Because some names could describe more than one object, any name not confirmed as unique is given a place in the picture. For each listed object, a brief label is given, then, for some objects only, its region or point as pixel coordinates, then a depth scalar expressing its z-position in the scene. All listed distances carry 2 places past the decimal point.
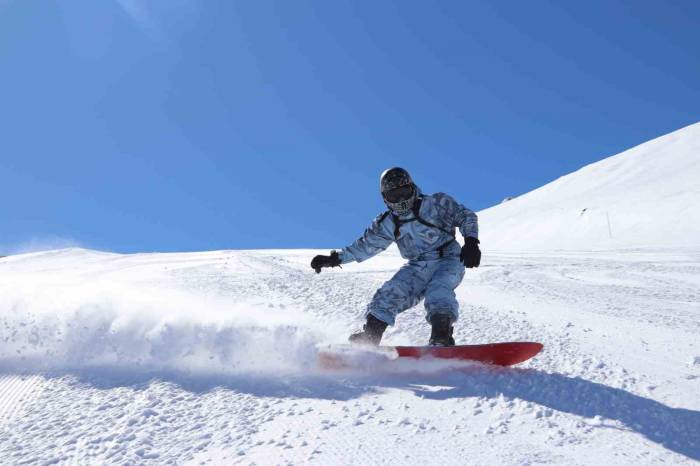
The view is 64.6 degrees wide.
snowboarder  4.27
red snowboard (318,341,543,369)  3.78
